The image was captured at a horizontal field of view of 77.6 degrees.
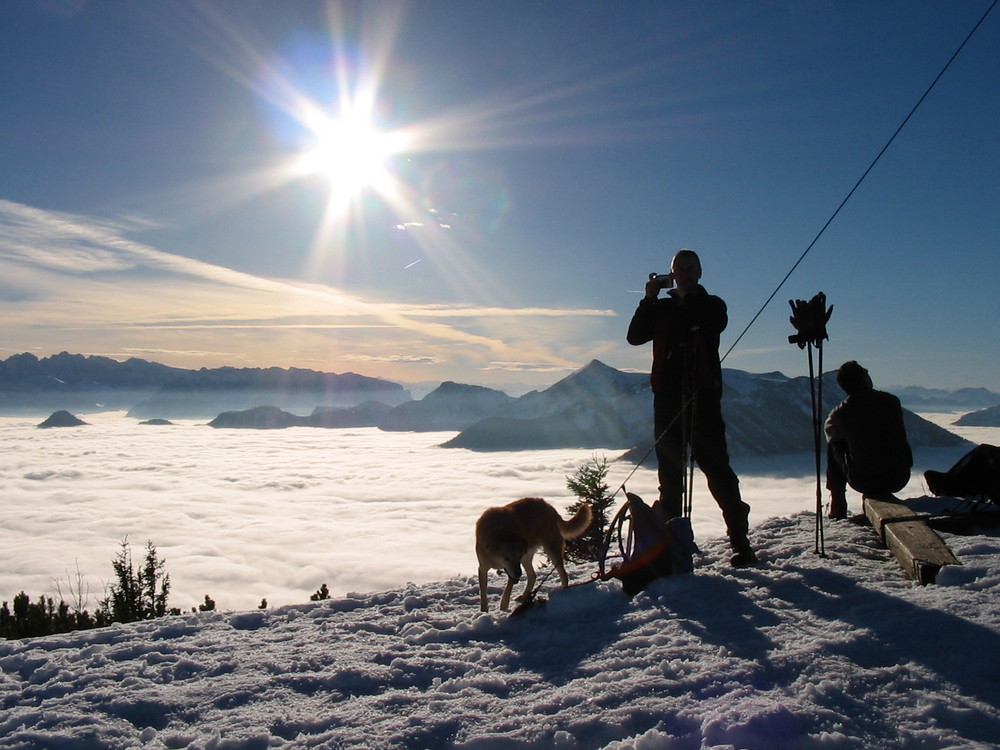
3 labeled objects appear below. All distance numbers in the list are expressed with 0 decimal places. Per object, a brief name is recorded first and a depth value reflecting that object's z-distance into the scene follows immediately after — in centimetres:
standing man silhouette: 579
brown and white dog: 548
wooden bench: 439
